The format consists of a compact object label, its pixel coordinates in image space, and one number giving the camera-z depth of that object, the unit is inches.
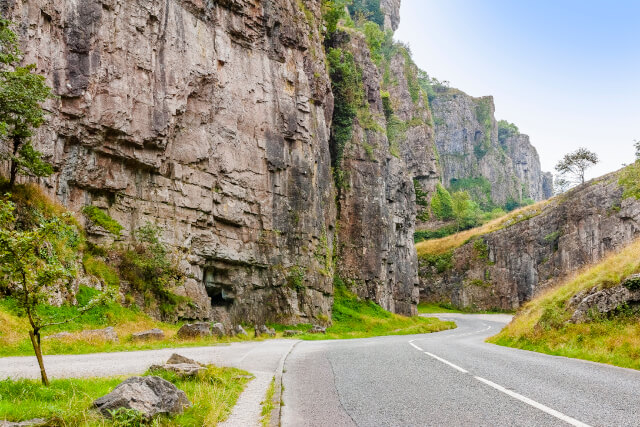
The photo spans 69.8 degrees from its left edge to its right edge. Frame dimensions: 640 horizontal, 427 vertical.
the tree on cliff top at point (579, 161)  2452.0
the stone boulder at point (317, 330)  1208.9
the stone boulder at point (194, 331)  755.8
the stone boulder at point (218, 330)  831.1
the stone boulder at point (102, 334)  617.3
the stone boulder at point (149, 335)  689.6
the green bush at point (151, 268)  975.6
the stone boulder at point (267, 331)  1048.8
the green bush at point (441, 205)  3484.5
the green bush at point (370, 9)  3146.2
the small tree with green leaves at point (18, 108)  750.2
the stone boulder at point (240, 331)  952.9
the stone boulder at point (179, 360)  370.6
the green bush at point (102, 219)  960.3
